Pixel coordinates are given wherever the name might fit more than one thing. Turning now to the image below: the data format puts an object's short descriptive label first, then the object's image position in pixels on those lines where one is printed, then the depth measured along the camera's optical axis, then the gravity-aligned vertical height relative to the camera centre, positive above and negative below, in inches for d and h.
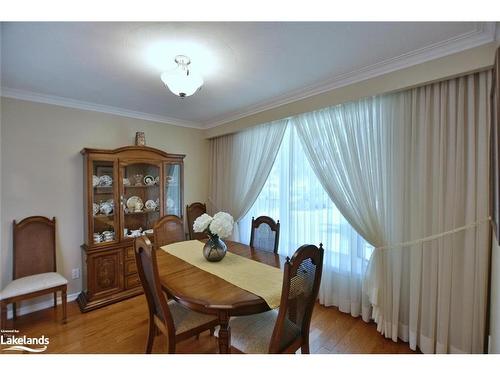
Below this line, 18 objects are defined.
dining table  47.1 -25.8
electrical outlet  103.4 -43.1
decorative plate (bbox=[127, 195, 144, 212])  112.6 -11.5
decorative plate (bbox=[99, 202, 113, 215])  104.4 -13.0
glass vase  70.4 -21.9
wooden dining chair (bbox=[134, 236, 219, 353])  51.4 -35.7
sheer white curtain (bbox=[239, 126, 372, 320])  88.2 -19.6
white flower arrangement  67.9 -13.7
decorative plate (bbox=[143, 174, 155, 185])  117.8 +0.2
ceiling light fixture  61.2 +28.2
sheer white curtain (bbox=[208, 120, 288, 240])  114.4 +8.9
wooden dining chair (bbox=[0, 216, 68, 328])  78.2 -34.4
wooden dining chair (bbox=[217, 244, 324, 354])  45.1 -31.7
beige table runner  52.2 -25.5
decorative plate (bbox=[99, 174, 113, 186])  104.0 +0.1
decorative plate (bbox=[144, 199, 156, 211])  119.0 -13.1
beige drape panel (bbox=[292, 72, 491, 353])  60.3 -5.7
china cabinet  97.9 -15.1
